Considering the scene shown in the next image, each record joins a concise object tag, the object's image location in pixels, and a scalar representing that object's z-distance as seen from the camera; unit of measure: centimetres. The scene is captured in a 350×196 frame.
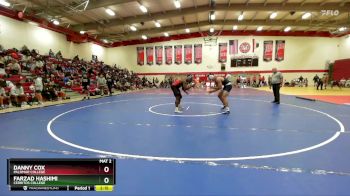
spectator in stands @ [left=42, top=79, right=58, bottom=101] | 1347
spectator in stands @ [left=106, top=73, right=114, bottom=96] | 1880
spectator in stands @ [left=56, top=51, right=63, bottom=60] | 2157
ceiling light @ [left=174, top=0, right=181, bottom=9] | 1843
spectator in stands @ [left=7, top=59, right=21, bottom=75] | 1413
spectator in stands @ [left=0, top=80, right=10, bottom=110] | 1024
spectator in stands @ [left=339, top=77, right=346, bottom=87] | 2560
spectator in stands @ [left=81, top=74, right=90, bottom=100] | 1714
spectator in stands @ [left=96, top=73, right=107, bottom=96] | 1836
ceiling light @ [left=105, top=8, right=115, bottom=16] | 1902
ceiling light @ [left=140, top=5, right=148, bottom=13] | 1904
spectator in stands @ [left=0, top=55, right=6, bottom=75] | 1295
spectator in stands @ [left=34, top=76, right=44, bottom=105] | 1221
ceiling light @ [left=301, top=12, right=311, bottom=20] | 2235
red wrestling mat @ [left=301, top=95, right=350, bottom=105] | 1161
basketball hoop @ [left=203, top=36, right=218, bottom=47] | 3177
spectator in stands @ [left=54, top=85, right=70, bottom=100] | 1455
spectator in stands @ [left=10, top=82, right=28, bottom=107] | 1106
